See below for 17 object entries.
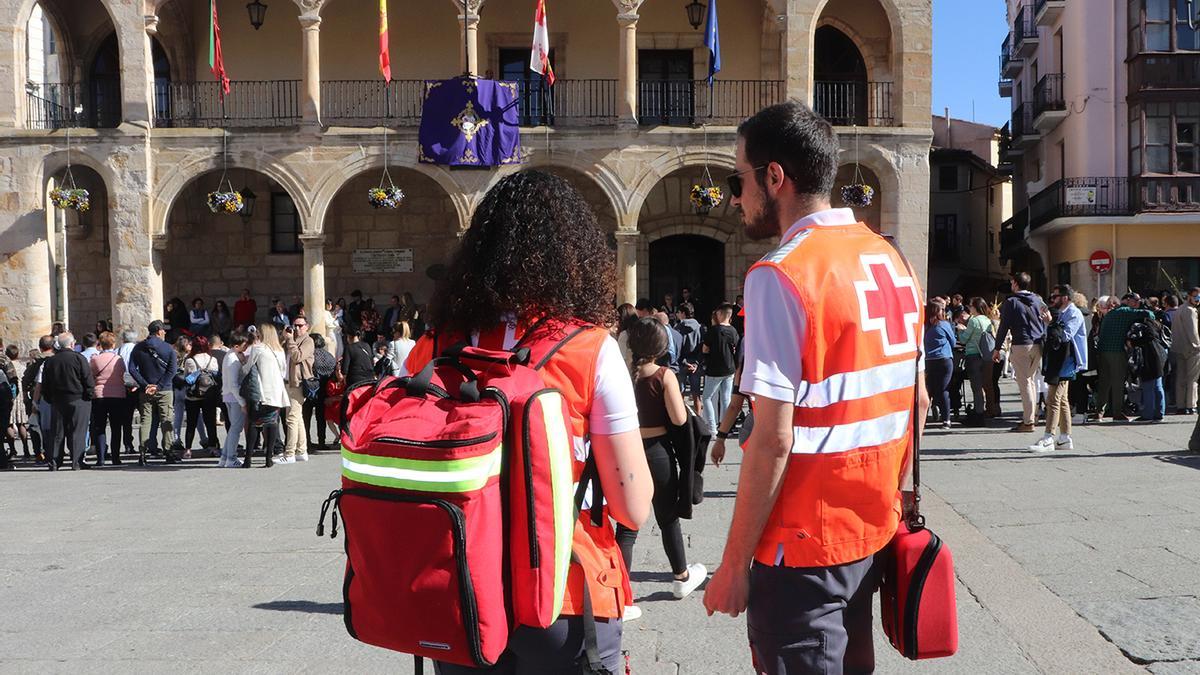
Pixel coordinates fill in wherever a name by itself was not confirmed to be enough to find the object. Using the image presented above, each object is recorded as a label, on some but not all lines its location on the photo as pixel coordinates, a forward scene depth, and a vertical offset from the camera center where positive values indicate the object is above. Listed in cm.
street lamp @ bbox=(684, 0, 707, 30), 2252 +614
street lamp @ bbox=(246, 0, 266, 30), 2258 +628
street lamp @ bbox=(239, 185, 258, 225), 2326 +244
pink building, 2727 +402
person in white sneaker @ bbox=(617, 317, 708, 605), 568 -76
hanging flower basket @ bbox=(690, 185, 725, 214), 1966 +203
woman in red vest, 238 -5
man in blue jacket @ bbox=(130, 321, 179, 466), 1312 -79
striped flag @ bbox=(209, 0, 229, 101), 1995 +481
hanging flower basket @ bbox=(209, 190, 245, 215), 2047 +214
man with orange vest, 244 -33
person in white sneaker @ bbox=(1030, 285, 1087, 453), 1076 -56
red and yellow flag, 1939 +477
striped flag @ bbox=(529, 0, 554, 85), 1905 +476
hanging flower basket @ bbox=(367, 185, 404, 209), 2008 +215
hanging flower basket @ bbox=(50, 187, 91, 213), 2016 +221
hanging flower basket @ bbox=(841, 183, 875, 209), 1998 +206
